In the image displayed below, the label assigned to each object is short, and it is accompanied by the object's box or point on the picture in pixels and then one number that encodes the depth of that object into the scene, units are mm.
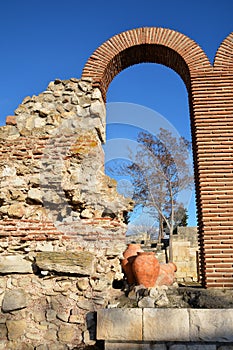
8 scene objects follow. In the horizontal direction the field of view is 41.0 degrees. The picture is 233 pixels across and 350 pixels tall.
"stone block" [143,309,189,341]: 3324
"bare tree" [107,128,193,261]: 17859
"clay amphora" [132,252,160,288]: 4098
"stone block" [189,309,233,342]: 3305
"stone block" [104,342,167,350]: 3354
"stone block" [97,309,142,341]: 3387
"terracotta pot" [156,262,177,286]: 4430
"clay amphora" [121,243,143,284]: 4266
